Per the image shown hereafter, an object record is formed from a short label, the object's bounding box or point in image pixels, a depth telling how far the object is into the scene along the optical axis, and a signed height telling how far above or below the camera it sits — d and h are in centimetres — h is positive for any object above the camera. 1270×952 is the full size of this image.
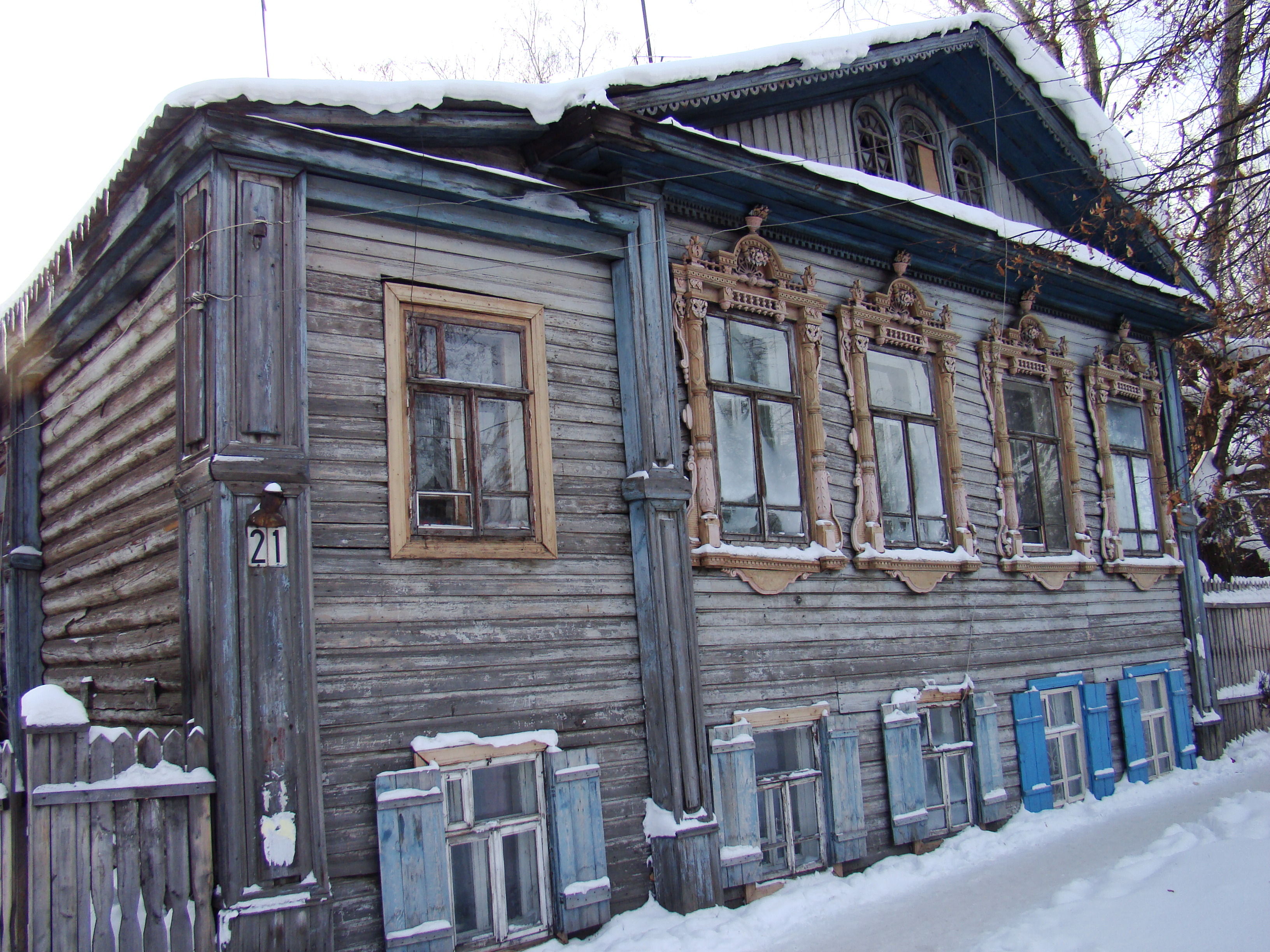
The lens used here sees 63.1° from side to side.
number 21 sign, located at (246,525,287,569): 504 +48
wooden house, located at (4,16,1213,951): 524 +88
